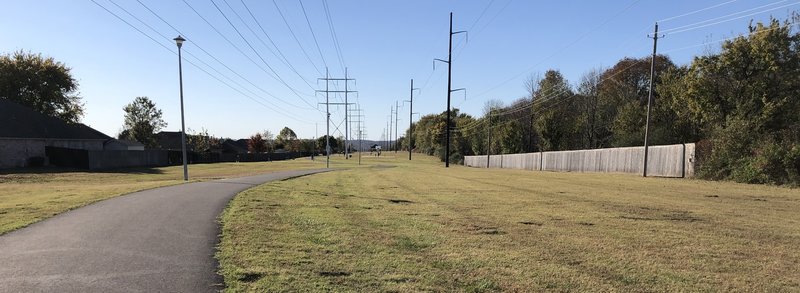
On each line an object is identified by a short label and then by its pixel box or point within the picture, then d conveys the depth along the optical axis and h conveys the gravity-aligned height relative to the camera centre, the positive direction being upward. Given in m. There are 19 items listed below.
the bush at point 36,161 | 41.97 -1.73
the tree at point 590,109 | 65.88 +5.55
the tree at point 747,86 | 31.23 +4.55
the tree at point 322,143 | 179.25 +1.18
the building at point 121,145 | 59.14 -0.42
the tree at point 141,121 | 95.50 +3.91
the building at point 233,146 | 123.14 -0.49
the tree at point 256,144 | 120.38 +0.17
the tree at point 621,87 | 65.31 +8.49
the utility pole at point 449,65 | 53.53 +8.70
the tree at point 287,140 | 153.50 +1.65
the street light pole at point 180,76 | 25.50 +3.37
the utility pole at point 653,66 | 31.73 +5.38
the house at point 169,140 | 115.19 +0.61
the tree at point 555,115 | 64.00 +4.67
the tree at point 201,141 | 99.44 +0.41
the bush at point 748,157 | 21.17 -0.05
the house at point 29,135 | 40.56 +0.40
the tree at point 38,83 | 56.72 +6.45
